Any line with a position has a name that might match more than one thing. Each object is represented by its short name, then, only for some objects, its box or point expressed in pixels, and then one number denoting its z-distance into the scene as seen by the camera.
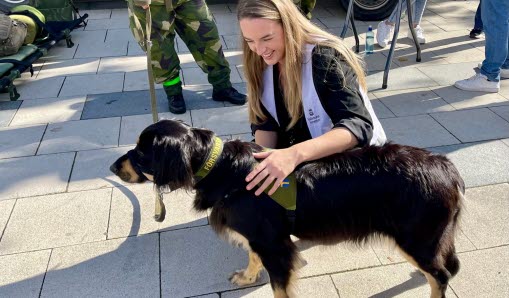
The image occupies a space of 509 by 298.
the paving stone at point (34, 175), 3.51
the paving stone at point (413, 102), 4.55
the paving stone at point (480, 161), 3.41
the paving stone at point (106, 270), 2.62
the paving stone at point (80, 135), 4.12
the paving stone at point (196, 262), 2.63
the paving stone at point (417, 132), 3.98
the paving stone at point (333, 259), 2.72
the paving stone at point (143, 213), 3.12
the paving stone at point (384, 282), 2.54
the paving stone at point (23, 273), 2.63
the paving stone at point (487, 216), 2.84
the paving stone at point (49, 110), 4.64
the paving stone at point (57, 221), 3.00
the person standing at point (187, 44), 4.42
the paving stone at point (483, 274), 2.49
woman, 2.13
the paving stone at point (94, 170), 3.58
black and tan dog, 2.08
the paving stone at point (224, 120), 4.36
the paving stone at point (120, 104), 4.75
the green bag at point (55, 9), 6.80
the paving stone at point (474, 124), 4.02
